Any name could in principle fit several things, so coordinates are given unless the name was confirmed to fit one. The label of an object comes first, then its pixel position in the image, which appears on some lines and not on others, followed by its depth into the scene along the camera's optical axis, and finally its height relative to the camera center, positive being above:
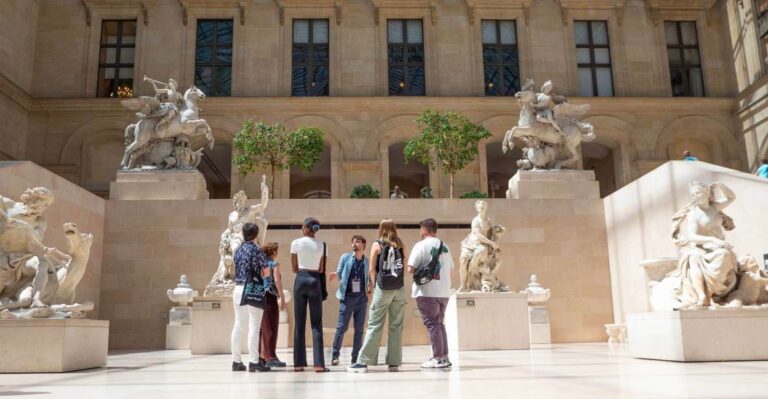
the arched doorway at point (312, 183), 33.12 +7.40
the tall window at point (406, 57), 28.00 +11.18
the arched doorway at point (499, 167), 30.80 +7.70
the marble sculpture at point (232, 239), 13.38 +1.76
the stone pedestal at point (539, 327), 14.70 -0.19
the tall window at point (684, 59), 28.80 +11.14
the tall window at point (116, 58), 27.64 +11.25
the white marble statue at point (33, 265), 7.90 +0.78
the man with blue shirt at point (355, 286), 7.84 +0.43
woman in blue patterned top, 7.39 +0.32
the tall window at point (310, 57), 27.86 +11.19
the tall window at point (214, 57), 27.72 +11.20
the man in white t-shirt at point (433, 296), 7.50 +0.28
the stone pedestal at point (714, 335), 8.03 -0.25
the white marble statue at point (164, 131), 17.45 +5.11
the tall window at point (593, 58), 28.66 +11.19
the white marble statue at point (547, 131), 18.14 +5.08
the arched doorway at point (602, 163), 29.78 +7.25
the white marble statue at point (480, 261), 13.04 +1.15
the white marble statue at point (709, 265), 8.54 +0.64
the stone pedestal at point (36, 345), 7.57 -0.18
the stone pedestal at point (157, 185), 17.02 +3.63
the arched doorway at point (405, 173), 30.69 +7.42
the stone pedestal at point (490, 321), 12.38 -0.03
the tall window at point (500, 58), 28.30 +11.14
